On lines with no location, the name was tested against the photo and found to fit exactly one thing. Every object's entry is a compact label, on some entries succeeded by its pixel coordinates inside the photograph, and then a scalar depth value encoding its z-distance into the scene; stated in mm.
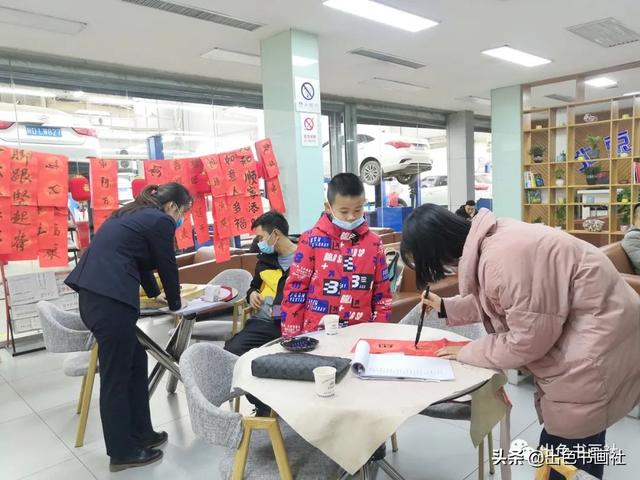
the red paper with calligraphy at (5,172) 3795
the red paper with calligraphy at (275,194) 4863
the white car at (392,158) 8750
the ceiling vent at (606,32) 4973
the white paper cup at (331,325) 2055
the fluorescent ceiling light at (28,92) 4809
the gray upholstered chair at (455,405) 1920
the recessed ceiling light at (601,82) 7446
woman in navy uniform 2256
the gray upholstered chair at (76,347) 2689
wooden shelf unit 6629
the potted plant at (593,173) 6883
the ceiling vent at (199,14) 3794
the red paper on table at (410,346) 1780
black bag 1576
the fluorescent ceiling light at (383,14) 4043
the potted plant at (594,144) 6801
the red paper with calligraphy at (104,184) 4195
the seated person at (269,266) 2838
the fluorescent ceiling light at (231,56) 5061
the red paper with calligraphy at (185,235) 4715
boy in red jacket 2213
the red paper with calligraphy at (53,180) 3998
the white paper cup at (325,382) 1435
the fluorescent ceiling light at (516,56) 5673
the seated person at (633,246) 3973
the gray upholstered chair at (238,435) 1466
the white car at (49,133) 4785
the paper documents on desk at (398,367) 1549
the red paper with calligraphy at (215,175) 4535
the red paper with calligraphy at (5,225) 3832
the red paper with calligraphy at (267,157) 4793
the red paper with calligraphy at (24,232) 3922
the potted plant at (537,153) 7508
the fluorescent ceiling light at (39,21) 3793
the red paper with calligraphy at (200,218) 4711
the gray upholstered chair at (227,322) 3430
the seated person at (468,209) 6055
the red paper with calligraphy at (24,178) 3875
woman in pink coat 1283
